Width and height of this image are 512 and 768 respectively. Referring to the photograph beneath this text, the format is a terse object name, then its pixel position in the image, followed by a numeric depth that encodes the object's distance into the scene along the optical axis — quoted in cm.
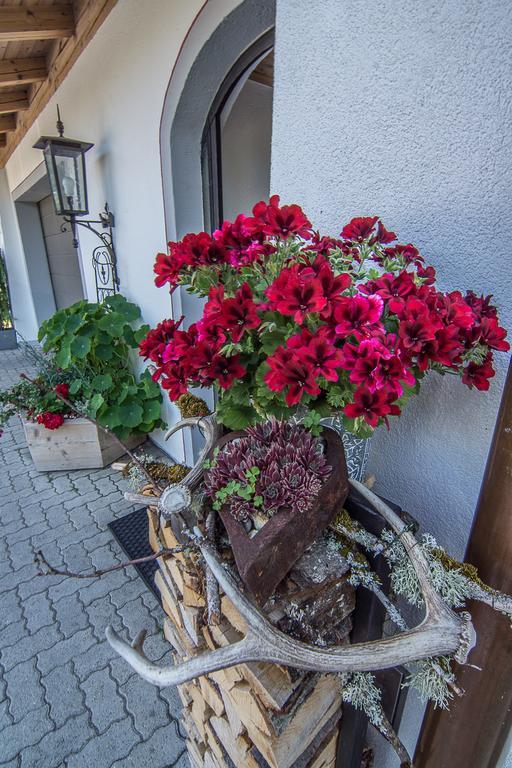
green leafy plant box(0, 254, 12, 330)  638
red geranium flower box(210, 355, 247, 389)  61
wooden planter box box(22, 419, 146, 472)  270
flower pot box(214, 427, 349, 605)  59
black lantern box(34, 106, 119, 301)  244
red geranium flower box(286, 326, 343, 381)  51
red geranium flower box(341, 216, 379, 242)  71
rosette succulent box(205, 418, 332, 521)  63
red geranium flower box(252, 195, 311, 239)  62
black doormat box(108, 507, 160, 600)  192
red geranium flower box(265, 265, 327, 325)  51
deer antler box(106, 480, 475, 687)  53
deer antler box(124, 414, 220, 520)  69
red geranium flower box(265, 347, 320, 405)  50
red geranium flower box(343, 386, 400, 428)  51
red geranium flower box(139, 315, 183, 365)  68
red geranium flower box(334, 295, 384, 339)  52
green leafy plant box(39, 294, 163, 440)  258
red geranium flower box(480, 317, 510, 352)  56
